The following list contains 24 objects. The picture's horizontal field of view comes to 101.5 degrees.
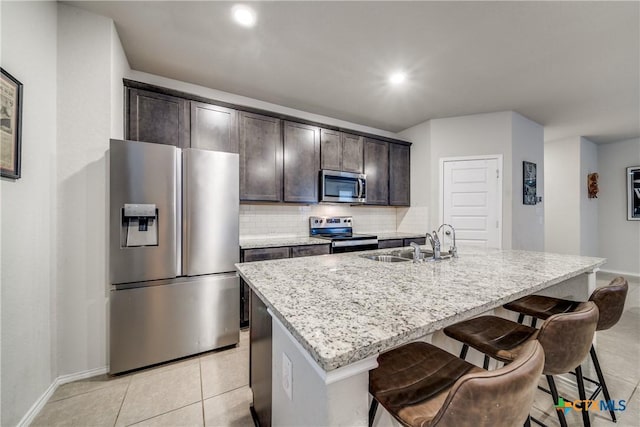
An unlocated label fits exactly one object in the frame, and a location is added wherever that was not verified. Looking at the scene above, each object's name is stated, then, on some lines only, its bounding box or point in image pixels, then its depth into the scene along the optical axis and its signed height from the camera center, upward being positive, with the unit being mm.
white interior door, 3756 +195
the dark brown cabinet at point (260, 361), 1256 -779
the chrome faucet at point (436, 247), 1859 -243
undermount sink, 2084 -361
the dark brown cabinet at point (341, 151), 3553 +883
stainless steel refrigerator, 1932 -315
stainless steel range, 3284 -303
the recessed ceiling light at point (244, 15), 1880 +1474
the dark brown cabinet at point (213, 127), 2689 +915
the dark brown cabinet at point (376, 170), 3971 +671
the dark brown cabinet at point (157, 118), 2381 +907
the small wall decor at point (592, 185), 5230 +562
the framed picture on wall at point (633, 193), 5039 +386
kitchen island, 682 -323
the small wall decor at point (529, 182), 3875 +463
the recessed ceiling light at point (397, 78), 2770 +1474
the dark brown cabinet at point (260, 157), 2959 +654
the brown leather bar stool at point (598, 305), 1376 -583
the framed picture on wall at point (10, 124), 1343 +483
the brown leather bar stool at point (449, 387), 611 -596
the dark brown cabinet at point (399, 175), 4219 +630
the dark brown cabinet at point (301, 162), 3264 +659
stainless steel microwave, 3469 +367
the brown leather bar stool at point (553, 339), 994 -595
